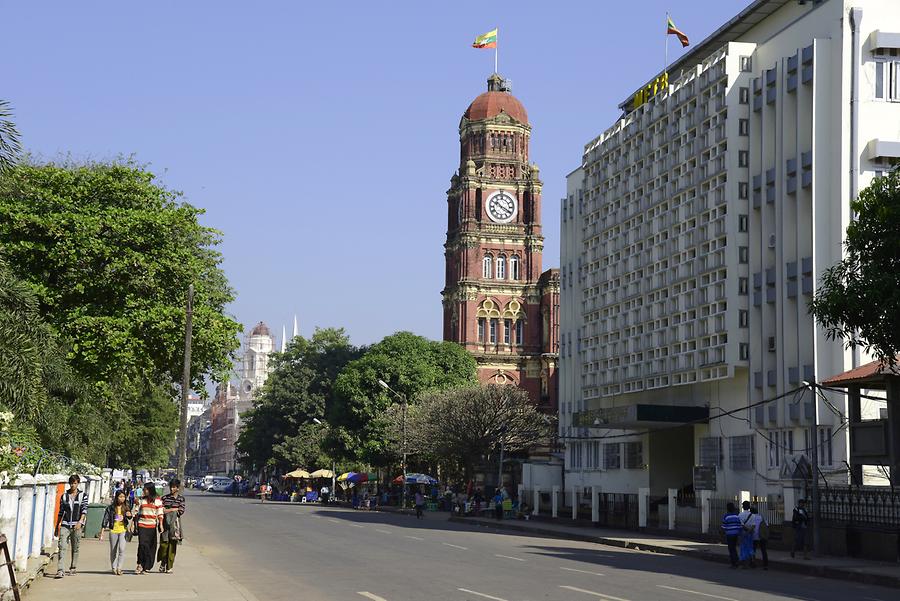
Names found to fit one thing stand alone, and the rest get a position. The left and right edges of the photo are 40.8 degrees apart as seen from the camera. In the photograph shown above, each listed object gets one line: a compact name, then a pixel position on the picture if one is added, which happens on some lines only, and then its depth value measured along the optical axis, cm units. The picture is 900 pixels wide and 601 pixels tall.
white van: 14412
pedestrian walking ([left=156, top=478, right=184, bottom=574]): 2358
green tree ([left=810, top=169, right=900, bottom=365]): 2491
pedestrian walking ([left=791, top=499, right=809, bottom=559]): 3052
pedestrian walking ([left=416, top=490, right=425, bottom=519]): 6049
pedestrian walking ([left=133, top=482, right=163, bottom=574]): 2339
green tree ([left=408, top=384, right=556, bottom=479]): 7112
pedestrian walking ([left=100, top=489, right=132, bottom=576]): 2309
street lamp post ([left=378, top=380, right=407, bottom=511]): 7407
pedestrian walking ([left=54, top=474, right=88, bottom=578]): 2339
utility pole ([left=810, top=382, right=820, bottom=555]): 3065
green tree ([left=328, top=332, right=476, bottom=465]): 8906
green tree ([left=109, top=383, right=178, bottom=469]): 5890
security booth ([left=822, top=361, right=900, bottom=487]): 3216
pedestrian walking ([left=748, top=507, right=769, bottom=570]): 2809
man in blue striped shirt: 2803
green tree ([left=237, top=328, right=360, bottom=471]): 10331
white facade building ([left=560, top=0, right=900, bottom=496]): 3938
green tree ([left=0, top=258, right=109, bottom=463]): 2223
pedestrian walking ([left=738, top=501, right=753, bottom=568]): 2798
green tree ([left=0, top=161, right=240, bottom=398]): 3712
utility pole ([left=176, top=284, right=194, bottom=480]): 3619
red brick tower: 11188
